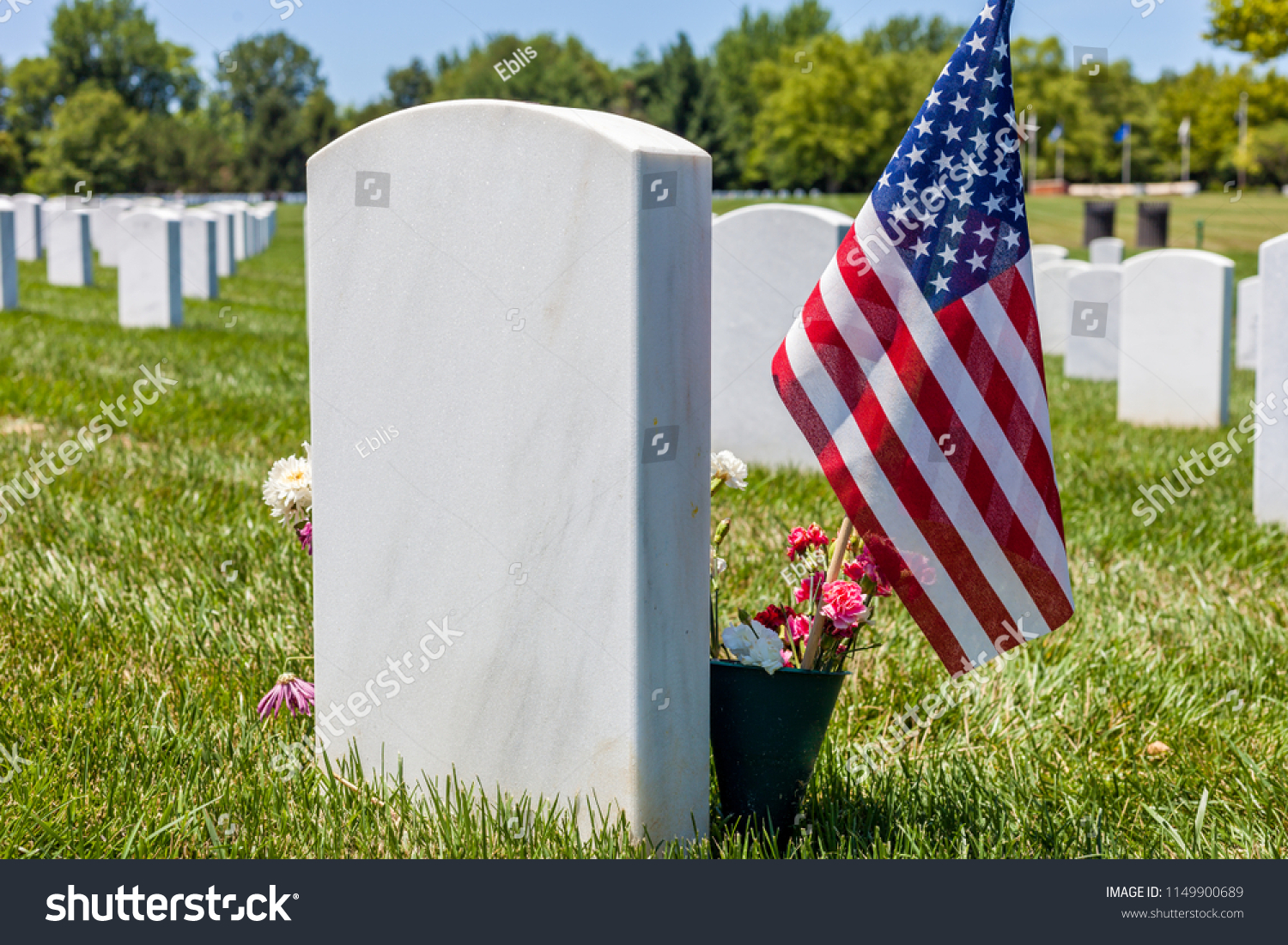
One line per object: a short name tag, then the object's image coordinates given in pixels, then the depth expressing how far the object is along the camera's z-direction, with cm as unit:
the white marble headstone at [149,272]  1129
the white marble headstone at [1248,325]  1164
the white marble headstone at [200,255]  1459
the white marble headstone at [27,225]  2045
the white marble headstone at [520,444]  202
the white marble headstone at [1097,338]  1069
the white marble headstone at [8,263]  1220
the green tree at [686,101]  6112
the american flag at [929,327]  217
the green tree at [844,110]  5444
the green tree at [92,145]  5188
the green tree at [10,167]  5514
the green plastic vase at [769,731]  224
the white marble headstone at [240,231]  2237
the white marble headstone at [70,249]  1548
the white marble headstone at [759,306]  617
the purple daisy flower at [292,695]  264
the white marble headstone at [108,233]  1988
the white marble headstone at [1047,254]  1539
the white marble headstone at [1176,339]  825
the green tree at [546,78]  5722
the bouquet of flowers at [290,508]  265
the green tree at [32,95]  6462
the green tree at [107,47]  6850
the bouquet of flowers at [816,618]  221
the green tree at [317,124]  6906
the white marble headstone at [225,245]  1938
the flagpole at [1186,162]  6450
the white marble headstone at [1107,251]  1794
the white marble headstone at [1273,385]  515
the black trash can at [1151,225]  2559
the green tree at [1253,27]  2148
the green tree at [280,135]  6825
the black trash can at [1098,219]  2664
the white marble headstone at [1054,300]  1307
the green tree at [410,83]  9356
